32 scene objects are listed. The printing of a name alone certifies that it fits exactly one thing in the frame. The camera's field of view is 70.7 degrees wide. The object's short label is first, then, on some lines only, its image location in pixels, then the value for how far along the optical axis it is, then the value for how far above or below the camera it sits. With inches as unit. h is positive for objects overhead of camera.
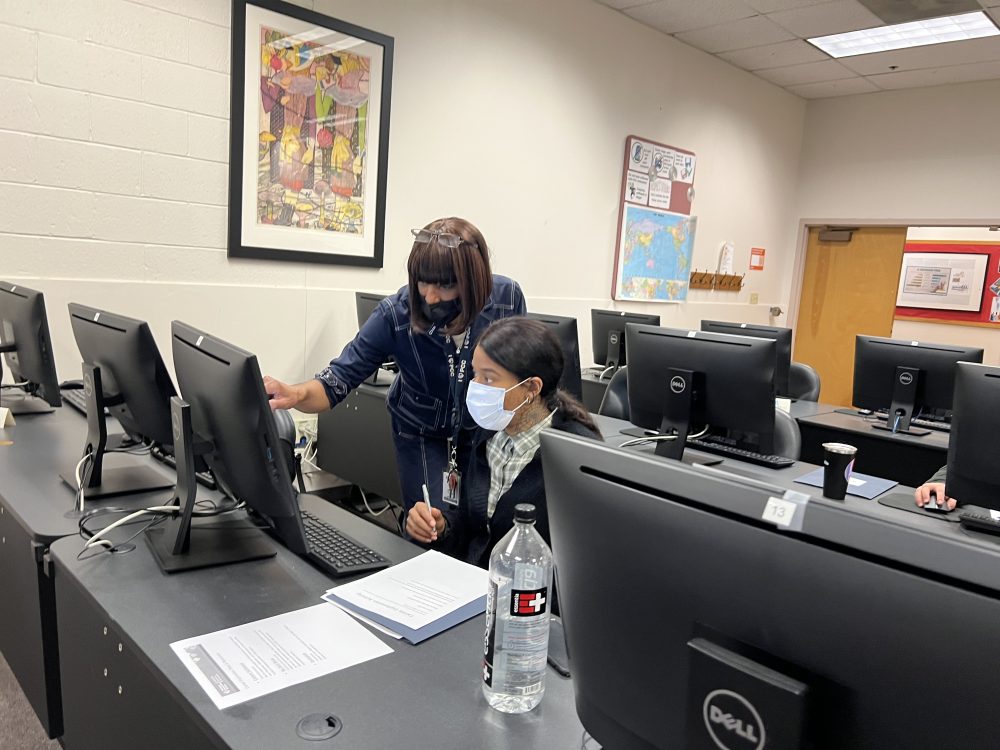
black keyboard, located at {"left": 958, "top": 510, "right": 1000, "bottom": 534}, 70.5 -22.1
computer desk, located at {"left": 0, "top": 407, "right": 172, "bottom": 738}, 57.7 -27.1
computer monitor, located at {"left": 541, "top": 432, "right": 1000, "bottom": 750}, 19.3 -10.3
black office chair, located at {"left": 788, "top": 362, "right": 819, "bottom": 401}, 148.5 -19.6
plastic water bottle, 36.9 -18.3
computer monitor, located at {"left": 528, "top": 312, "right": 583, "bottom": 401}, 100.1 -9.7
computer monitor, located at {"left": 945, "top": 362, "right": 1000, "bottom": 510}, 66.0 -12.8
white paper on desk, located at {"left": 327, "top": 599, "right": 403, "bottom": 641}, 44.9 -23.4
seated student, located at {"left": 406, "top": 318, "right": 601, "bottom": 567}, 64.6 -13.8
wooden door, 245.3 -2.1
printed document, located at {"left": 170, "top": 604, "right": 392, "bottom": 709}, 38.5 -23.3
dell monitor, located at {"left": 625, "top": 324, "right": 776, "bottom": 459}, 80.6 -11.8
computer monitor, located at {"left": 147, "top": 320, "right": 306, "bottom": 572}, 46.3 -13.3
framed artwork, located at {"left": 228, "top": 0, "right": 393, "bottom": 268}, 117.4 +21.0
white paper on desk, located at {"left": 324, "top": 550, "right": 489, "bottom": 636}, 47.1 -23.1
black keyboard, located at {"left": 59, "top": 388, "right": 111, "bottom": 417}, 99.9 -22.9
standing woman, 76.8 -9.9
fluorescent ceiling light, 171.6 +67.3
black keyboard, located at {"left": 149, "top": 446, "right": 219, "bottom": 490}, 72.0 -23.7
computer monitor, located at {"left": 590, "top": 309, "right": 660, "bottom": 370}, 151.8 -12.8
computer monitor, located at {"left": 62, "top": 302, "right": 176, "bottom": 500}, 61.3 -13.0
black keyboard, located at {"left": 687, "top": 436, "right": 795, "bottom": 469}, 90.9 -22.0
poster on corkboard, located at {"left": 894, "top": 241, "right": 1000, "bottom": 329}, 242.1 +6.0
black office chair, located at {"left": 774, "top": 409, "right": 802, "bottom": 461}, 93.7 -19.5
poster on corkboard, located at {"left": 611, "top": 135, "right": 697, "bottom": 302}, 193.2 +16.0
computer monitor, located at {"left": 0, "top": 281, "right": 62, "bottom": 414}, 80.6 -12.6
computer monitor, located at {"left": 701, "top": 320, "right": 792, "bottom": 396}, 119.7 -8.4
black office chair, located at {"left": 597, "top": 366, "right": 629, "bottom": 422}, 116.3 -20.0
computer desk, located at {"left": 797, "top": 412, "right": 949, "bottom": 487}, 112.5 -25.0
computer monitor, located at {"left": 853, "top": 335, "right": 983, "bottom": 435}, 108.3 -12.4
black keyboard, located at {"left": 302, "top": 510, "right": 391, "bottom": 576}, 53.6 -23.2
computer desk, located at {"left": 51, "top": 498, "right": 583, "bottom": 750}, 35.6 -23.5
